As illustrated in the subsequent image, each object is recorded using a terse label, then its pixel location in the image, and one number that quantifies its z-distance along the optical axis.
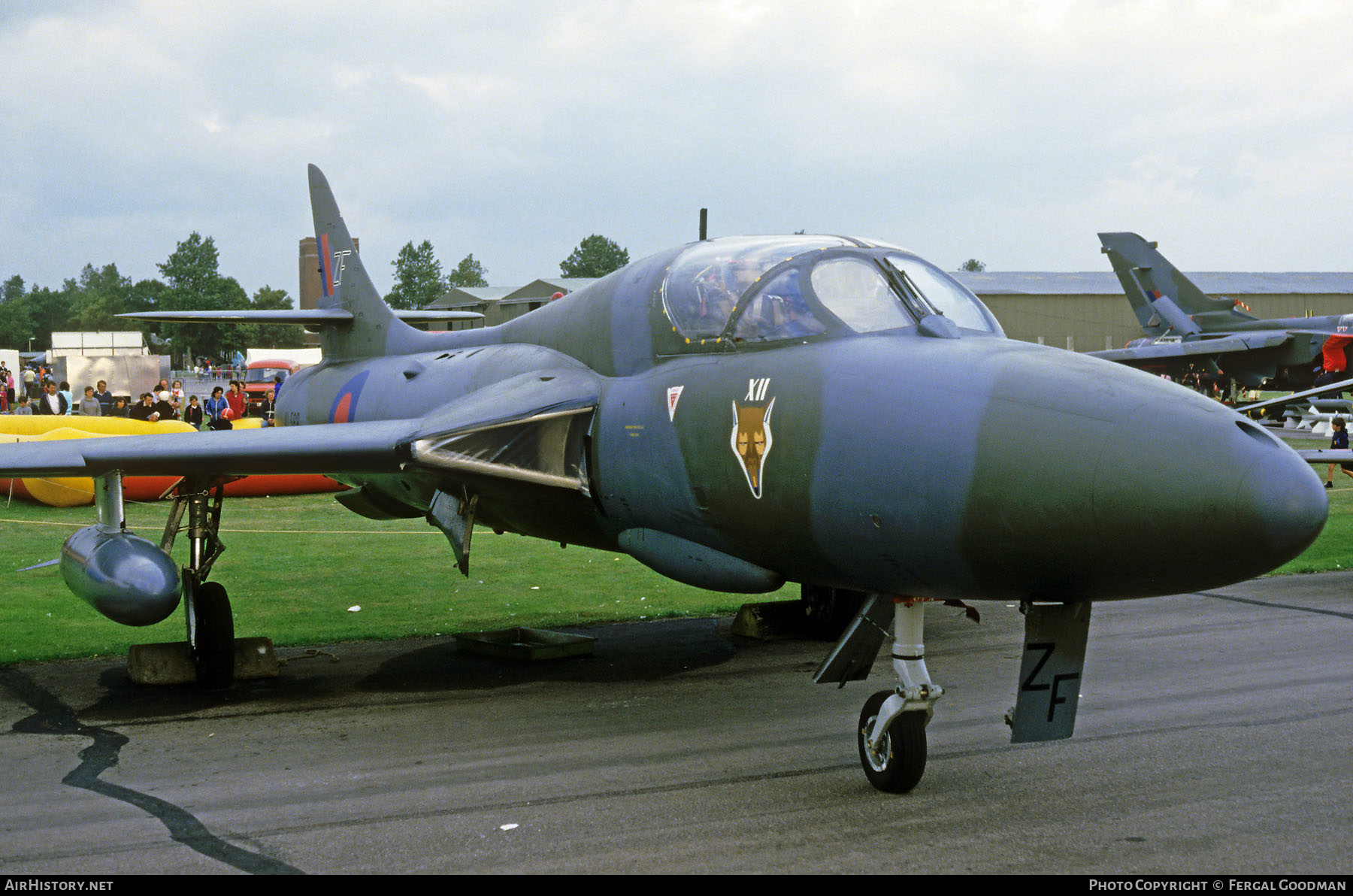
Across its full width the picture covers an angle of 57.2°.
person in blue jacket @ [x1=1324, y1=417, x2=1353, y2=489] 22.64
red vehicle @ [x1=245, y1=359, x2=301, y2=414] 50.34
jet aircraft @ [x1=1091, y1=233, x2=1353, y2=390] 39.50
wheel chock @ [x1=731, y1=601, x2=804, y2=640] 10.98
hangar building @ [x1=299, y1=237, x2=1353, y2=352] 73.31
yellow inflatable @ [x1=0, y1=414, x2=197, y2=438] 22.47
